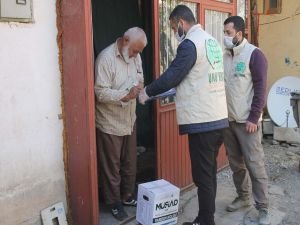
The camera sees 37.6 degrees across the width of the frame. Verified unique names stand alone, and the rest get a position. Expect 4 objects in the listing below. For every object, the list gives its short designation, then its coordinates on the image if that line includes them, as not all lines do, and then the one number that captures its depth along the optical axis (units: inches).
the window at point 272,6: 354.9
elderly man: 160.2
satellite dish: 322.0
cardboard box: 153.1
